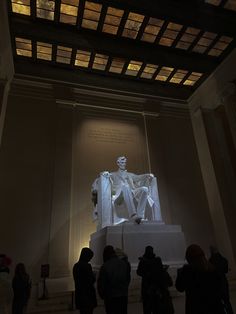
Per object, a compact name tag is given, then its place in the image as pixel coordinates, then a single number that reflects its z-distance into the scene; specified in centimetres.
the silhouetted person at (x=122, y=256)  273
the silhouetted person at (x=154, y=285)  267
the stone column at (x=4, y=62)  742
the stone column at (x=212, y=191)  838
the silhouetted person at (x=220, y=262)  314
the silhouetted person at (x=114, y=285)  252
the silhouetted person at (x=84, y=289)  263
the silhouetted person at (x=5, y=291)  296
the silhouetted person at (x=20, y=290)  356
